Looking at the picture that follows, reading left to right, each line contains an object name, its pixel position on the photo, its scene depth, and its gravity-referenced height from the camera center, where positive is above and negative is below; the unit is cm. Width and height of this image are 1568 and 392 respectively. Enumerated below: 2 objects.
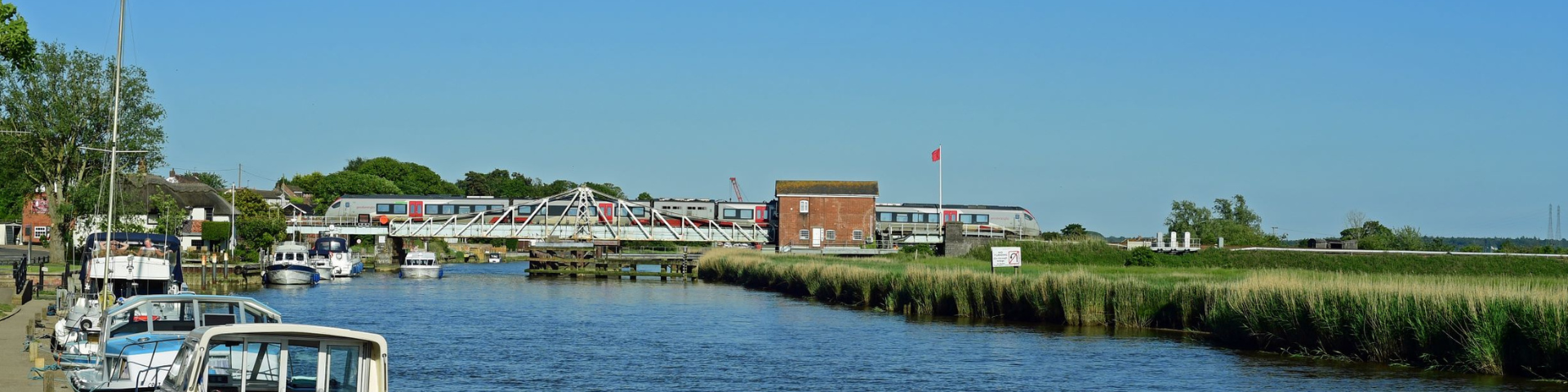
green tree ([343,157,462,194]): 17650 +1080
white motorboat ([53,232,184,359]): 3966 -35
